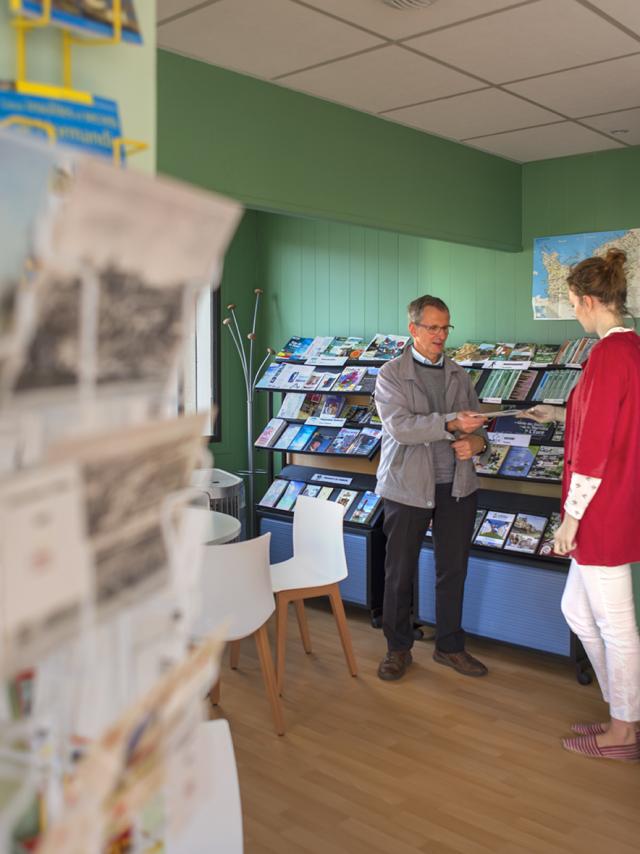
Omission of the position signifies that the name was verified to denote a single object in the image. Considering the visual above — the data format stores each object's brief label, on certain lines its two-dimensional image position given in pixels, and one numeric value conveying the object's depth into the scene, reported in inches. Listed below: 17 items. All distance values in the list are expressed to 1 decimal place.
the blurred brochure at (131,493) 28.8
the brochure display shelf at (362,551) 204.5
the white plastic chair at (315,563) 164.9
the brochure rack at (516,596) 174.1
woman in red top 126.0
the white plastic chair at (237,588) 135.3
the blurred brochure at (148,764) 29.3
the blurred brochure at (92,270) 27.3
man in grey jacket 167.2
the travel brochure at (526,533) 181.2
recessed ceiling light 116.1
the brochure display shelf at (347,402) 216.1
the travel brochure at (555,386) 190.9
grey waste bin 211.9
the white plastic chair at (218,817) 60.5
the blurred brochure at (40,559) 26.3
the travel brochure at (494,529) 185.8
